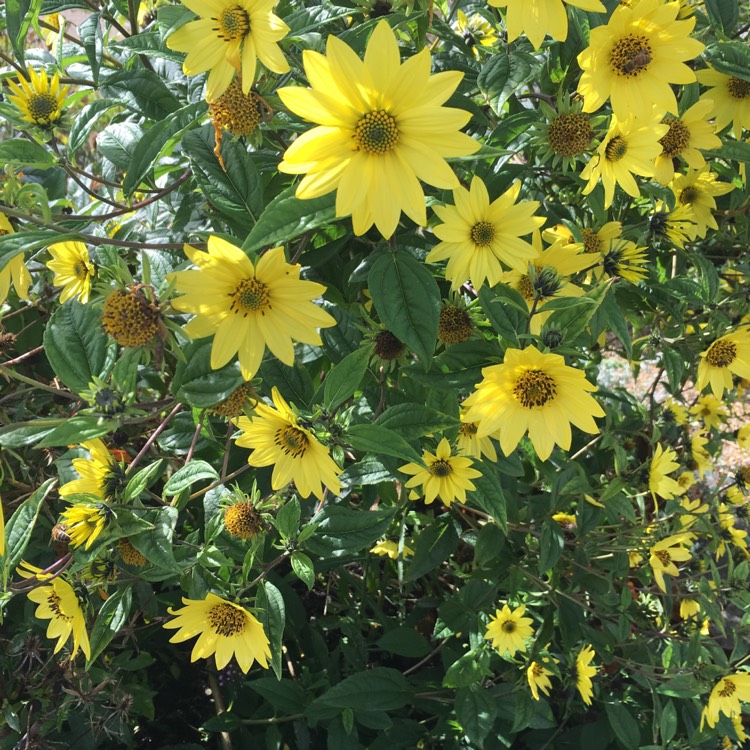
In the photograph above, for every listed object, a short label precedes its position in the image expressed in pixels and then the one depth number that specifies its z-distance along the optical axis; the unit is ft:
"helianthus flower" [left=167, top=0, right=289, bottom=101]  2.32
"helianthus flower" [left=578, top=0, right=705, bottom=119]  2.65
